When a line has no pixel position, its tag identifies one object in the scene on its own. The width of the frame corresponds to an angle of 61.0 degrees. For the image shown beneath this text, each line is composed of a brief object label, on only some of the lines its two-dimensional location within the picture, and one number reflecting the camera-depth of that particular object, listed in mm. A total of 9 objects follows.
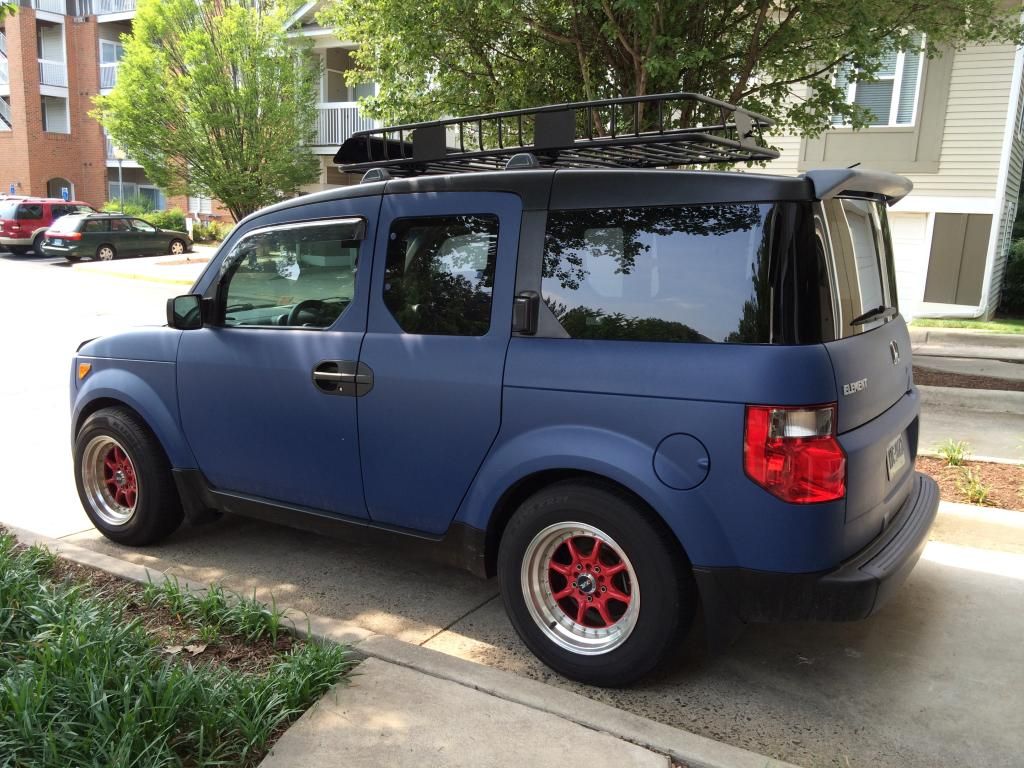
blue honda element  2967
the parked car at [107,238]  24516
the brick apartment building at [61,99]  36031
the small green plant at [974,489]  5355
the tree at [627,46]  7605
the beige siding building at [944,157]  14078
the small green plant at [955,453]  6016
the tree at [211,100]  20359
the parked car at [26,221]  26328
